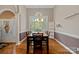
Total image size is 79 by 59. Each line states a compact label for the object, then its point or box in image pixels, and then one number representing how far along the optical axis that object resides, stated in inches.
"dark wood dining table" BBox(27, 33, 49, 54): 70.3
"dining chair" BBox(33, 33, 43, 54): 70.2
